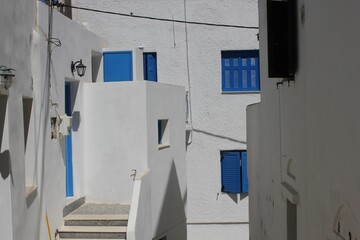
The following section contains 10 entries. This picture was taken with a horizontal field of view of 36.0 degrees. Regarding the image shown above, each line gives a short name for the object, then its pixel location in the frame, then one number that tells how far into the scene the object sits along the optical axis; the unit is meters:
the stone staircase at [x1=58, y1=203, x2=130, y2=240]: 10.77
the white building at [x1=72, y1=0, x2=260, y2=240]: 17.03
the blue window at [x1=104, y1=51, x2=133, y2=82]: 15.35
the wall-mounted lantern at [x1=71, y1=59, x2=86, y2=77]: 12.06
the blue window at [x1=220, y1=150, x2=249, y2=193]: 16.89
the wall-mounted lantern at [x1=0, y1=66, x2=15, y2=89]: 6.77
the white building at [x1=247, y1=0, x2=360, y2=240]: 4.18
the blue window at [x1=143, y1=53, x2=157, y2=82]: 17.20
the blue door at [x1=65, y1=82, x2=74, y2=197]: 12.33
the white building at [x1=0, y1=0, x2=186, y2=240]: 7.64
